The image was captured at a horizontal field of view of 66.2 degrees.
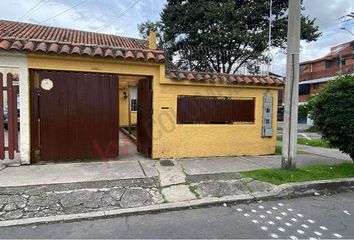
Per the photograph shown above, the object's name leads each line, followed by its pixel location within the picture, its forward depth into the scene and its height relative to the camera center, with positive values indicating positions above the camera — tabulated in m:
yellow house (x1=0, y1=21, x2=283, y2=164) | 6.52 +0.12
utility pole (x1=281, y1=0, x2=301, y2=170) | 6.22 +0.52
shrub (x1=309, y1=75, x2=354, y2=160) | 6.47 -0.05
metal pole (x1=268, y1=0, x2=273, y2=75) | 19.74 +6.09
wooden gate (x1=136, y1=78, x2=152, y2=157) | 7.51 -0.25
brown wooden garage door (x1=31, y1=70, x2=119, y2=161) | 6.59 -0.19
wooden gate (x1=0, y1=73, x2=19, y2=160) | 6.29 -0.25
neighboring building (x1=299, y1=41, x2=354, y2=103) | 36.56 +6.61
